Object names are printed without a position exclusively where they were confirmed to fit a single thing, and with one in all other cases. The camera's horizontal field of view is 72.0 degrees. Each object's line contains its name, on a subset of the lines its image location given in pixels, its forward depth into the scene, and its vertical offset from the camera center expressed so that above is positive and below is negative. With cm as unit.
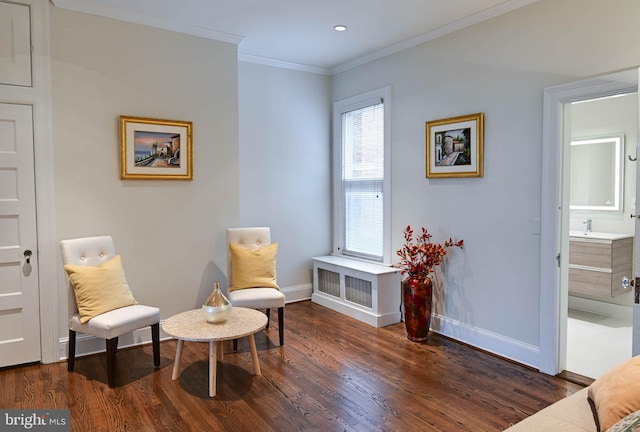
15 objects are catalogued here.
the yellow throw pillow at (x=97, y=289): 318 -65
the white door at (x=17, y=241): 328 -30
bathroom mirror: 461 +30
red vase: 391 -95
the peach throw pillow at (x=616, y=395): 147 -68
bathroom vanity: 438 -63
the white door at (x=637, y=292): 248 -51
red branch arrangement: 396 -49
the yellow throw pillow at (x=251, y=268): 401 -62
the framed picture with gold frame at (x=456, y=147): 372 +48
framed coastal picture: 374 +46
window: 475 +29
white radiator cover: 440 -94
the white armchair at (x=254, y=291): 377 -80
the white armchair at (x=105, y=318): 305 -84
